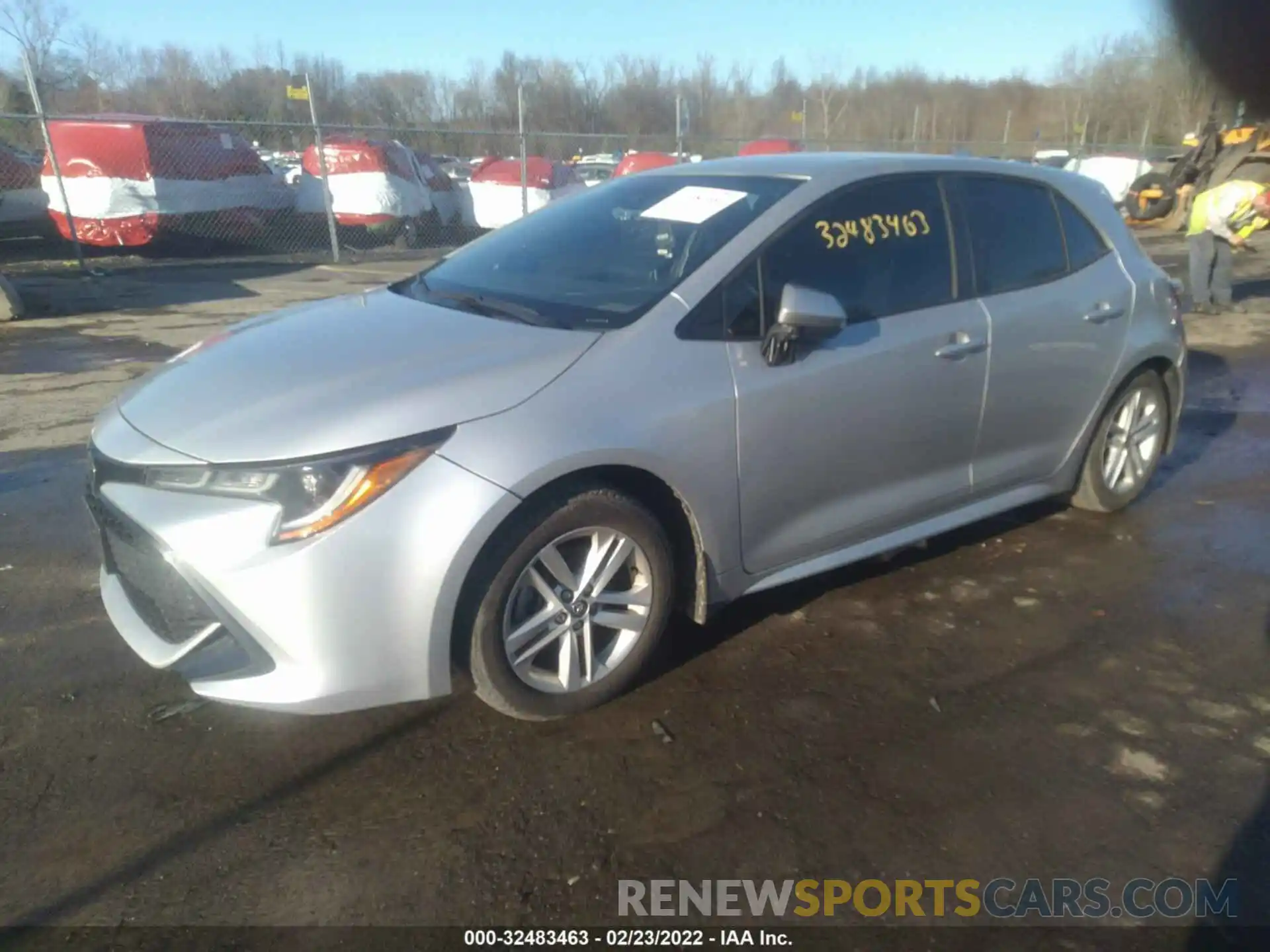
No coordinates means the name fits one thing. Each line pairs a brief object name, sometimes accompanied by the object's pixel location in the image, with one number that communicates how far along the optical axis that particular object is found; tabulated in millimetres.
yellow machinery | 16281
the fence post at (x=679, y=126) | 15500
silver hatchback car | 2602
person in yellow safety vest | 9375
